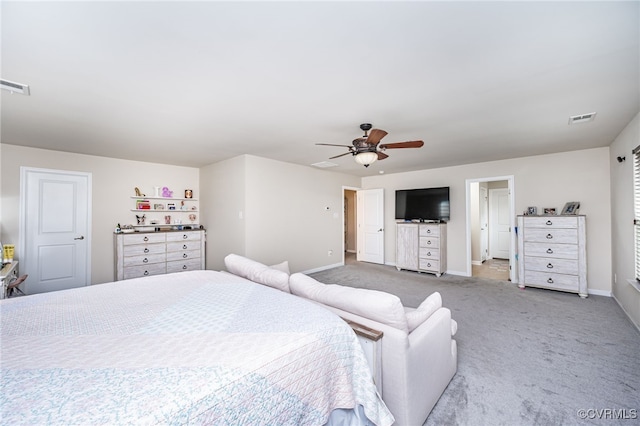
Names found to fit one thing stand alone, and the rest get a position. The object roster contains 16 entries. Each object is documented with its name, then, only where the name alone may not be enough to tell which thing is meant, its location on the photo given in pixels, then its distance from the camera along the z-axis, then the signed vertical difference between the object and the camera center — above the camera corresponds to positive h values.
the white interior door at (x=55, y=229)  3.95 -0.18
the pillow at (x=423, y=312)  1.60 -0.64
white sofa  1.44 -0.74
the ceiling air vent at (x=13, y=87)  2.04 +1.06
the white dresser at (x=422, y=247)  5.40 -0.68
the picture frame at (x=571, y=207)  4.25 +0.12
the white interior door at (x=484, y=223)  6.66 -0.21
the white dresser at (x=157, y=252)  4.41 -0.64
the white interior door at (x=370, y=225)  6.67 -0.25
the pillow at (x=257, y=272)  2.06 -0.49
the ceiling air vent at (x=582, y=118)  2.78 +1.06
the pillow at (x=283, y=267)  2.94 -0.58
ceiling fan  2.79 +0.77
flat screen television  5.55 +0.26
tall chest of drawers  3.98 -0.61
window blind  2.85 +0.12
